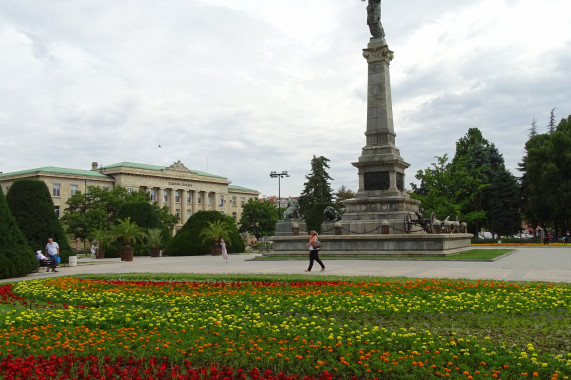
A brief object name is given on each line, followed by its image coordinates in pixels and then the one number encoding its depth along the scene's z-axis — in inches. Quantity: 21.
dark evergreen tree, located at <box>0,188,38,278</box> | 799.7
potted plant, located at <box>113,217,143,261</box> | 1423.5
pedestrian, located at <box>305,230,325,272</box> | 776.3
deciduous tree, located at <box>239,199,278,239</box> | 3863.2
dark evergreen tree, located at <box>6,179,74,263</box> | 991.0
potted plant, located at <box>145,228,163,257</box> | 1647.4
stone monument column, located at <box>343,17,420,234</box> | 1234.6
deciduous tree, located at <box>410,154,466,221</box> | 2190.2
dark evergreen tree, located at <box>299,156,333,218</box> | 3154.5
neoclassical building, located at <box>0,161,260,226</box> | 3695.9
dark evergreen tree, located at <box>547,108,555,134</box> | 3043.8
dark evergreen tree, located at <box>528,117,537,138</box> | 3202.8
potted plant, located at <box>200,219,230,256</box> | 1579.7
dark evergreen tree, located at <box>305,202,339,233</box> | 2260.1
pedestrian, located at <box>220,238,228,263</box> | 1129.4
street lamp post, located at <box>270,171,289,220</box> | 2487.7
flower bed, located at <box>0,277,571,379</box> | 251.1
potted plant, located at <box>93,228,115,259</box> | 1728.6
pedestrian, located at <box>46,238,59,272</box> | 937.5
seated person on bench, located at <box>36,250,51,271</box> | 930.9
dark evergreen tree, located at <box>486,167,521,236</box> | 2544.3
